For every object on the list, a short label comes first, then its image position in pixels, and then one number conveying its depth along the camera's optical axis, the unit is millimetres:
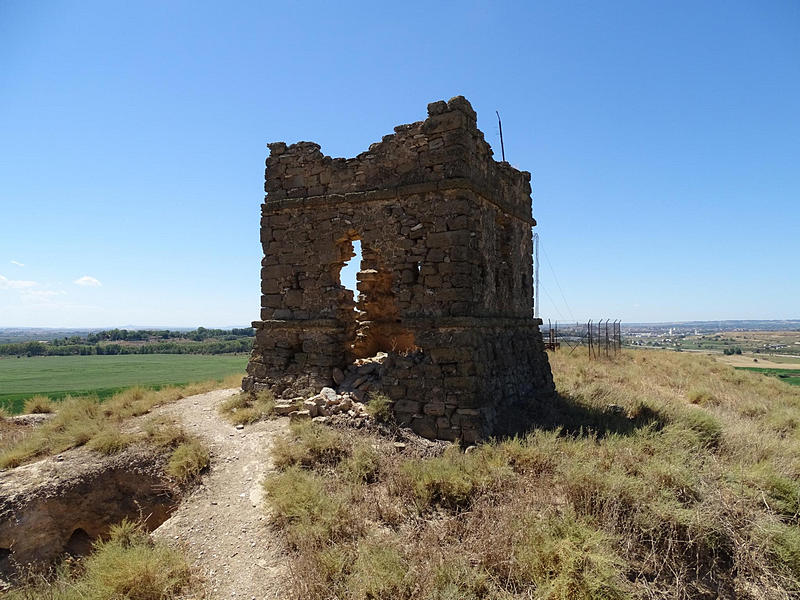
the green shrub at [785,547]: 4598
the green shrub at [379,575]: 4141
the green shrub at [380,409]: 7922
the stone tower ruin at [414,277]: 7934
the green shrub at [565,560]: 4035
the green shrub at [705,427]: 7715
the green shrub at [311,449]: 6859
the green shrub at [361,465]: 6359
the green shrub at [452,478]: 5738
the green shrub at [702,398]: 12406
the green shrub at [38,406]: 11162
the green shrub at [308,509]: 5055
